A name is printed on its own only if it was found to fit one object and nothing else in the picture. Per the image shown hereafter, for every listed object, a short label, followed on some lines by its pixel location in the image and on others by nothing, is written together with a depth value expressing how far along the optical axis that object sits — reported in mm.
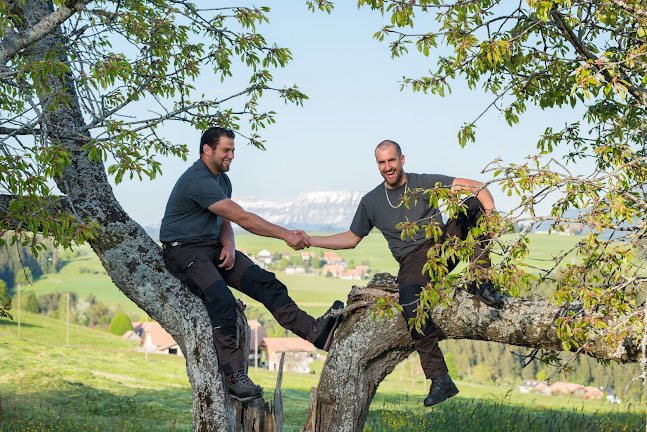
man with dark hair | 8062
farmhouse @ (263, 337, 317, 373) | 73500
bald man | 7512
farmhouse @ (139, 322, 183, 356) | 73375
